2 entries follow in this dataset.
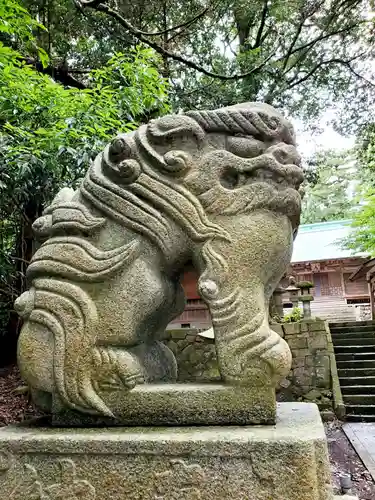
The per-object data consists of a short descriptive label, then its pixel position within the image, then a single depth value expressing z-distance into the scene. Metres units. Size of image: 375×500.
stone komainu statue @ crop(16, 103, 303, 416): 1.94
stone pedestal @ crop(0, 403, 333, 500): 1.61
